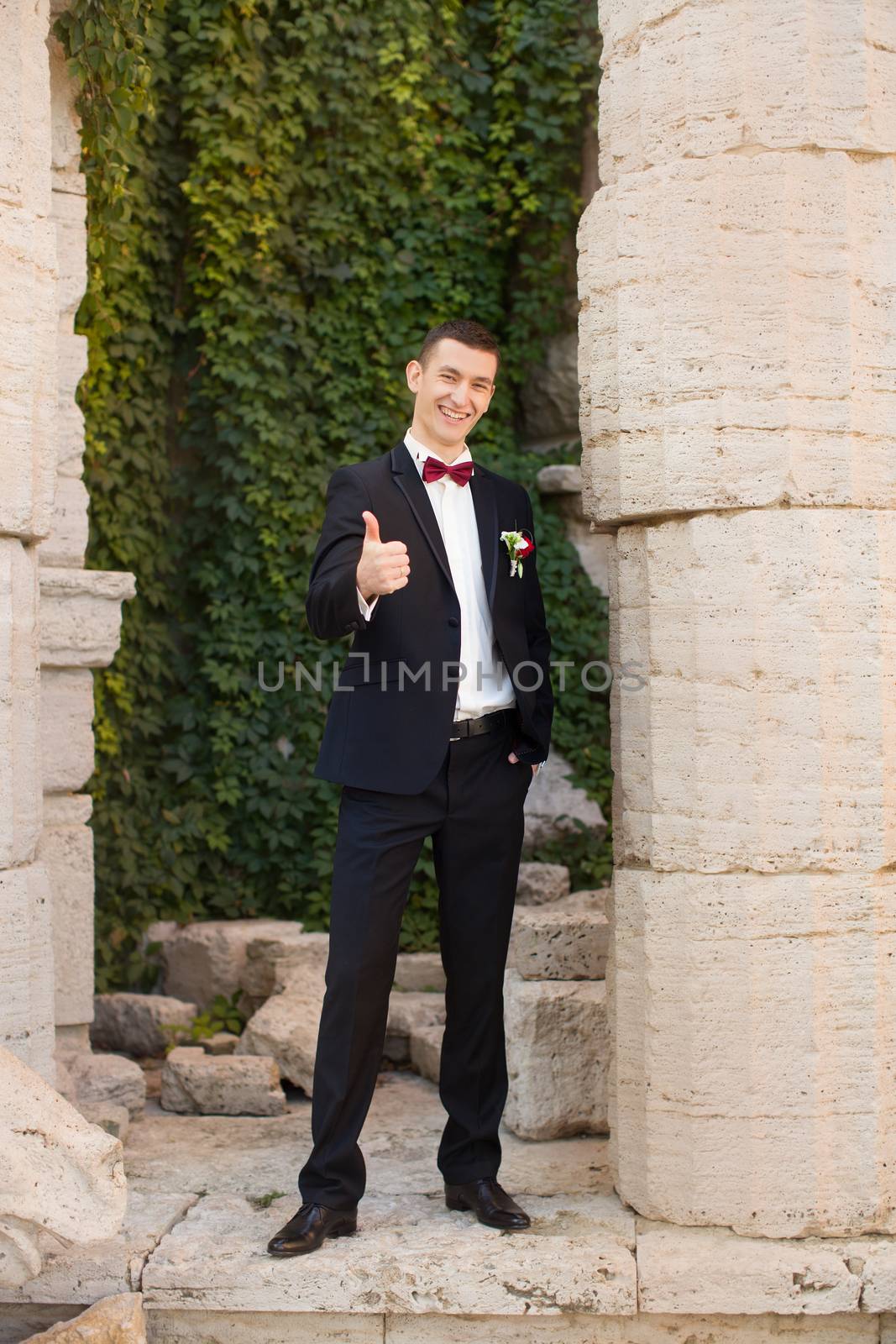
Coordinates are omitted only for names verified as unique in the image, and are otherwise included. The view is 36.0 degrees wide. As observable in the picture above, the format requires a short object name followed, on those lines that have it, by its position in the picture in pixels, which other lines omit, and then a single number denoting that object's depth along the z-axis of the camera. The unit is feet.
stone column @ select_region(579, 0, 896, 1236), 11.37
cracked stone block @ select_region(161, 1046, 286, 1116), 17.16
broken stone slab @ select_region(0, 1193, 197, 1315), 11.31
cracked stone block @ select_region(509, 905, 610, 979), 15.51
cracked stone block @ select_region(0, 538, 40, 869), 12.02
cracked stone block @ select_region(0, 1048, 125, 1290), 9.87
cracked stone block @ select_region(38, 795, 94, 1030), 17.22
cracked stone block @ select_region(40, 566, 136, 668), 17.13
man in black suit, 11.64
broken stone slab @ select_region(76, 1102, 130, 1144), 15.38
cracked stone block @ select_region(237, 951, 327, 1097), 18.10
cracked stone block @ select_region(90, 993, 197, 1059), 20.97
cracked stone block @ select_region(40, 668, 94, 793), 17.25
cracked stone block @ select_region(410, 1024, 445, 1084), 18.38
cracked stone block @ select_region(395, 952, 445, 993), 22.70
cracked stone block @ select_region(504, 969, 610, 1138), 14.82
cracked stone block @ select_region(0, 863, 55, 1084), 12.03
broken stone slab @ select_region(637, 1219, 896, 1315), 11.18
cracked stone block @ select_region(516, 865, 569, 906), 22.80
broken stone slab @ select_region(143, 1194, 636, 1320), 11.16
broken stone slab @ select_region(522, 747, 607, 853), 24.25
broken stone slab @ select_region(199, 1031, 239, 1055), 19.89
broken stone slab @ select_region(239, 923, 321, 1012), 21.76
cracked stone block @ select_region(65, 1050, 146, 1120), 16.88
